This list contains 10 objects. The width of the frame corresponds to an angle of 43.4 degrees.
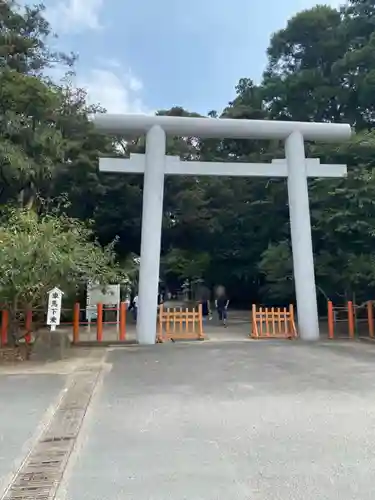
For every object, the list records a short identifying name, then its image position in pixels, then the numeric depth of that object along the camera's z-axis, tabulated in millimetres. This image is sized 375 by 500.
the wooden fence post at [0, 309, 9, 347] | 11573
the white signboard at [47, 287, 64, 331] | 10070
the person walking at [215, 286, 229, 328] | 19947
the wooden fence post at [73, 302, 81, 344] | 12743
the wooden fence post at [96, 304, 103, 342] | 12680
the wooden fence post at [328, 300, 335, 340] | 14383
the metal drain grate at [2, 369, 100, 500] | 3484
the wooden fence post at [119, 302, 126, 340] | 13180
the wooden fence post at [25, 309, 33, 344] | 10336
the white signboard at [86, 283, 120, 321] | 13224
